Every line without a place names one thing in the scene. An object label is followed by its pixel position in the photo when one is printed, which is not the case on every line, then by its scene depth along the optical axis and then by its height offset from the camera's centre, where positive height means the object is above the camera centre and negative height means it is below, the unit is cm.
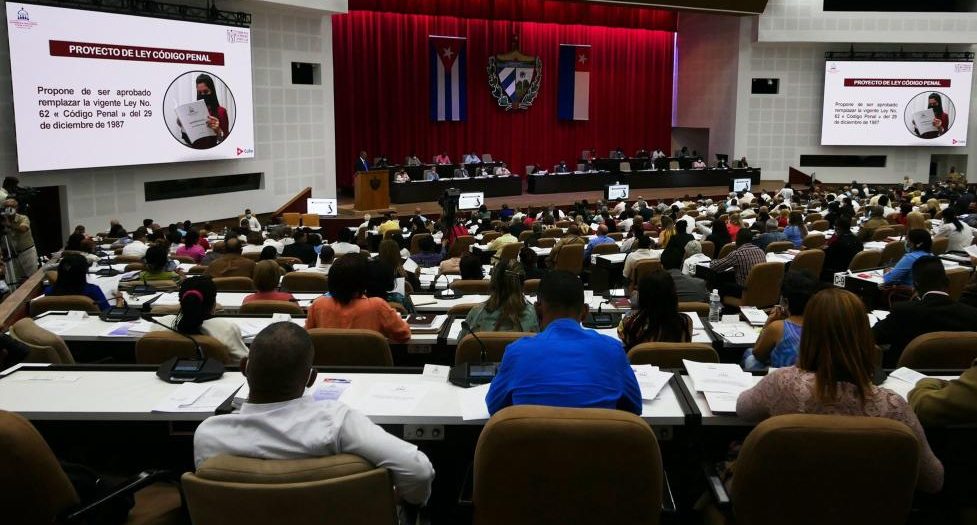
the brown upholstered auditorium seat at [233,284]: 619 -98
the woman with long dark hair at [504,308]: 430 -80
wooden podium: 1617 -76
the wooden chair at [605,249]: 926 -105
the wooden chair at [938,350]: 359 -82
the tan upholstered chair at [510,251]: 901 -106
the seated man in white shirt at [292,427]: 208 -69
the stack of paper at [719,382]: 284 -81
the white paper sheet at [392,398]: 282 -86
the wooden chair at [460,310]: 497 -93
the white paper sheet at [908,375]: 317 -83
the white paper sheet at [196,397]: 284 -86
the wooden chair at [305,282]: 632 -99
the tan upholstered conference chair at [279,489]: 192 -78
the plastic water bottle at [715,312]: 479 -91
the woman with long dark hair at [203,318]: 371 -75
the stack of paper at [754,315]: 463 -90
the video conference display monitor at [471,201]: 1583 -92
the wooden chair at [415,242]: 1038 -113
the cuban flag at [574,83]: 2194 +181
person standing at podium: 1700 -27
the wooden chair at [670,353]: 346 -82
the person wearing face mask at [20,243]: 928 -108
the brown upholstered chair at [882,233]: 939 -88
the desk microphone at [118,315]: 474 -93
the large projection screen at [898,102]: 2127 +135
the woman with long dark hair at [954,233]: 891 -82
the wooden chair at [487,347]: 362 -84
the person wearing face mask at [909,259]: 606 -75
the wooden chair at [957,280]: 626 -92
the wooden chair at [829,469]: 221 -83
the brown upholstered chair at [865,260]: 741 -93
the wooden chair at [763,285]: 677 -106
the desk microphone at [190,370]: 313 -82
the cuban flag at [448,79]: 2011 +174
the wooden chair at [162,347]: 369 -86
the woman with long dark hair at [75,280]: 536 -84
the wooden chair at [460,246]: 1001 -112
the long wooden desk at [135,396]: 278 -86
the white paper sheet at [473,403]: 272 -84
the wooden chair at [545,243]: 985 -105
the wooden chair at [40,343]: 370 -86
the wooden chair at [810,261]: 748 -95
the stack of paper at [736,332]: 426 -93
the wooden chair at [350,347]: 368 -86
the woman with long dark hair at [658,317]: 386 -76
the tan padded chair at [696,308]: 498 -91
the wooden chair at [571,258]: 875 -110
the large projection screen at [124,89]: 1149 +90
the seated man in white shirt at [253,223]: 1333 -117
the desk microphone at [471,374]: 307 -82
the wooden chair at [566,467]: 212 -80
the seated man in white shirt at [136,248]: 894 -107
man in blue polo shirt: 253 -67
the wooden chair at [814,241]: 931 -95
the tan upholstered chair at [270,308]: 490 -91
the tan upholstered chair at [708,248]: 915 -103
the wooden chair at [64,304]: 511 -94
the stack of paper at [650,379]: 294 -82
